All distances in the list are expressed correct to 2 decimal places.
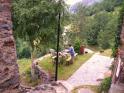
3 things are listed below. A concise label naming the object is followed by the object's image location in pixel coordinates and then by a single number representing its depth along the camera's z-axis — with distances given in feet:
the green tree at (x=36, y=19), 16.31
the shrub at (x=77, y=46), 22.40
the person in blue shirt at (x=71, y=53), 19.76
